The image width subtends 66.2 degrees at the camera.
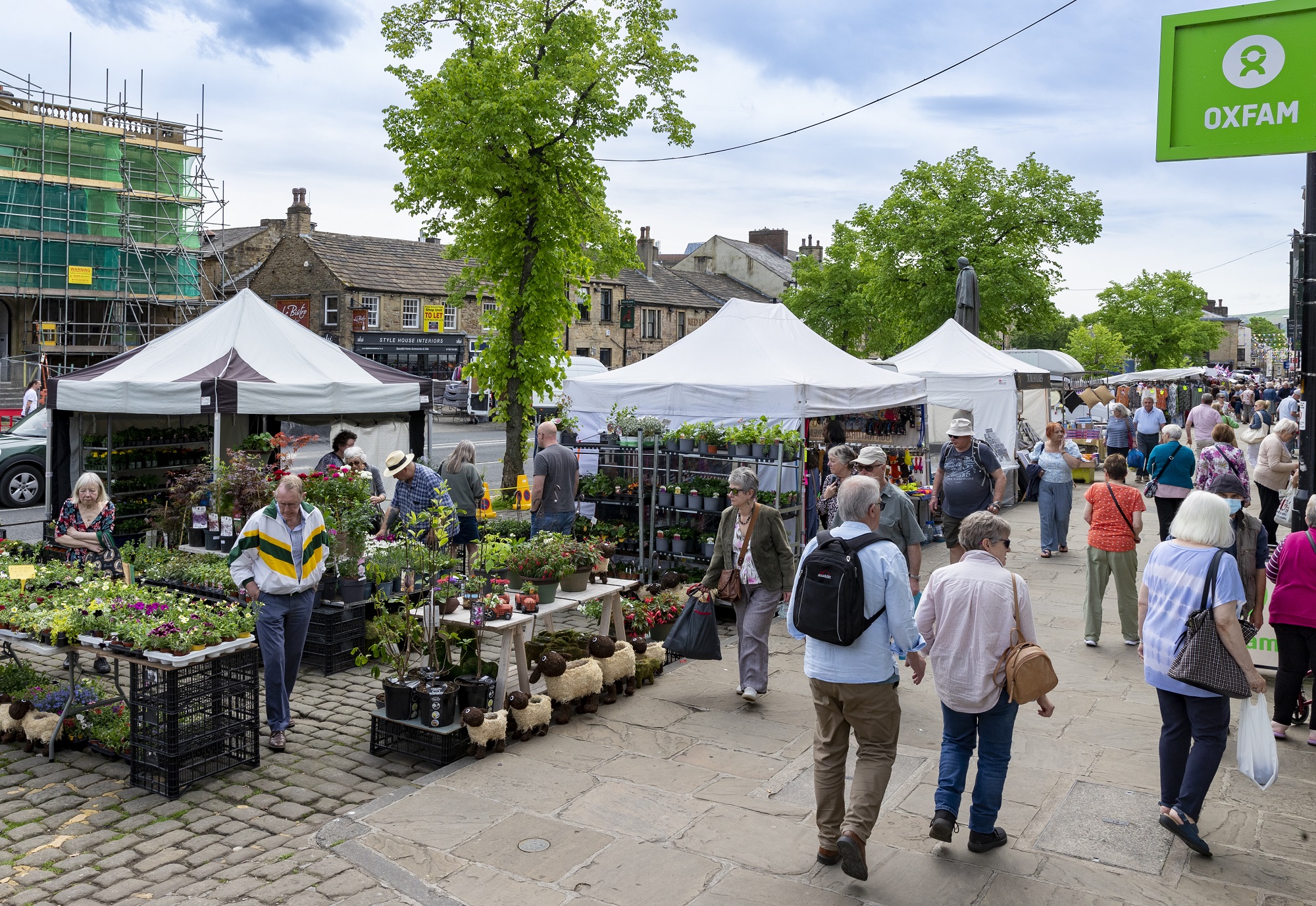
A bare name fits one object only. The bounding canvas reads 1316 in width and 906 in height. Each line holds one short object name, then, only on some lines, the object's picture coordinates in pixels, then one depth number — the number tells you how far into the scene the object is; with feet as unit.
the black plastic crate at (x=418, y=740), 20.44
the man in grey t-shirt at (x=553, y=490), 33.91
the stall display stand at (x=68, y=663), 20.45
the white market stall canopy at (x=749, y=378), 36.11
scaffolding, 105.40
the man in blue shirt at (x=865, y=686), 14.98
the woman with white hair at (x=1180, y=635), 15.39
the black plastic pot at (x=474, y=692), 21.20
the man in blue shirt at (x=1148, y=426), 61.52
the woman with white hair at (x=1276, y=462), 36.35
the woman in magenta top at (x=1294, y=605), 19.75
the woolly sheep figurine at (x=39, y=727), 20.89
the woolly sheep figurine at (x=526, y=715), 21.53
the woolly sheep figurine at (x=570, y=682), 22.77
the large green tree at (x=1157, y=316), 193.88
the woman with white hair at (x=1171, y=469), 35.94
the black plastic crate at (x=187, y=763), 18.97
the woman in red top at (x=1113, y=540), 27.63
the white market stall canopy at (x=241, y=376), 34.37
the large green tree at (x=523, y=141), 50.42
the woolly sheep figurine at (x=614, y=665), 24.23
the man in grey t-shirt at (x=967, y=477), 29.50
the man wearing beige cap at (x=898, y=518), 25.54
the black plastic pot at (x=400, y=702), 20.74
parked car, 51.90
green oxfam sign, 16.44
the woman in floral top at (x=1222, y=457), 32.45
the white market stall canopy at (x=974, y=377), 56.70
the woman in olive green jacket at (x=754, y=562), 22.71
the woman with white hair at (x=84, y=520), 26.55
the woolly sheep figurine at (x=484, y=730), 20.49
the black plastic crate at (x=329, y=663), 26.96
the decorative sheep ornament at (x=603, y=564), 27.43
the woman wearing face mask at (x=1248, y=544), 21.33
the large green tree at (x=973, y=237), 105.09
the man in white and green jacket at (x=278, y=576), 21.04
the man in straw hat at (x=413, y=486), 28.58
